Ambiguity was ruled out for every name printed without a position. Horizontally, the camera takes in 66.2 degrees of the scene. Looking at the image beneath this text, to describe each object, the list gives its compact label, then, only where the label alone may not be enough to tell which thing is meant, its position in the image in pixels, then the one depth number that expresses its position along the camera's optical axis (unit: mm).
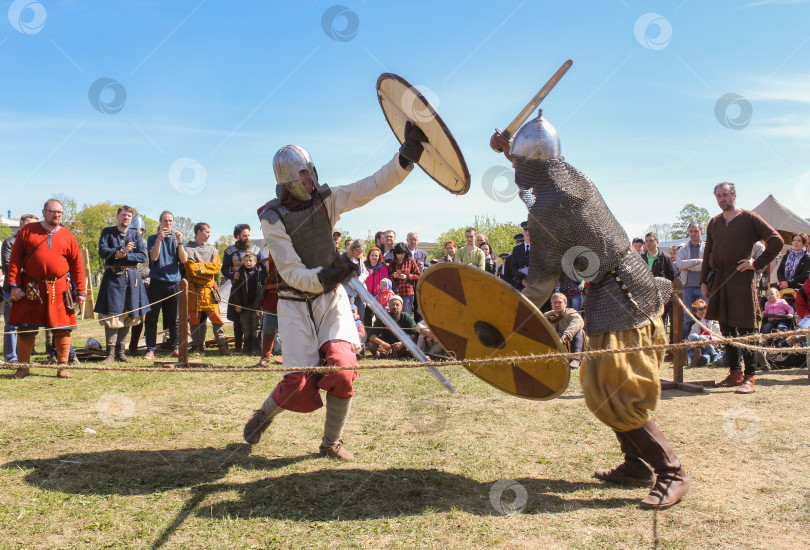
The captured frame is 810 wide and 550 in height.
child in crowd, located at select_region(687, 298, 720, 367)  8352
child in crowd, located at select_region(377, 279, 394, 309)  8914
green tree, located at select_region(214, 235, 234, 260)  53503
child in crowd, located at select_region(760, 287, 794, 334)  8360
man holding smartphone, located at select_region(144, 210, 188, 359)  8508
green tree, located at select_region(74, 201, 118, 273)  46462
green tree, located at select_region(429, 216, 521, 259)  52250
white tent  13984
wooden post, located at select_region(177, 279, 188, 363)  7070
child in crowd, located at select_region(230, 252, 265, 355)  9023
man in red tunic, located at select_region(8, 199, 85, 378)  6742
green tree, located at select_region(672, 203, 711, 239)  50062
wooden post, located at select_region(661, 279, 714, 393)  6285
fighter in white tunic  3693
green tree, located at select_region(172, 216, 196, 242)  54872
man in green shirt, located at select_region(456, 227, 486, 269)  9016
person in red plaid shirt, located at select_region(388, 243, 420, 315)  9219
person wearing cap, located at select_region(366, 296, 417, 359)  8492
